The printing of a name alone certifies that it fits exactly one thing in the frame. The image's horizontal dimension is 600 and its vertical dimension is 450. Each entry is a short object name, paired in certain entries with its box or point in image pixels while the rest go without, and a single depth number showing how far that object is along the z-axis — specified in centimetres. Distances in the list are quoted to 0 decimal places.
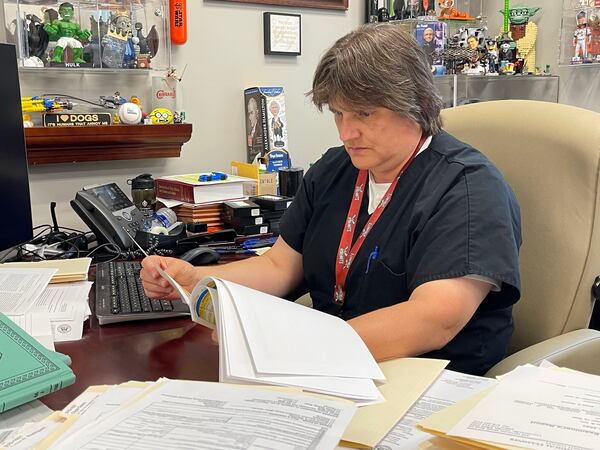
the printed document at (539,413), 65
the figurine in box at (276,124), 237
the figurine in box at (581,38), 230
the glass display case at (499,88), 251
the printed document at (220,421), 63
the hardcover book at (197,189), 194
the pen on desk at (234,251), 175
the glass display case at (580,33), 228
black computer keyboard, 125
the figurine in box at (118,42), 201
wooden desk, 99
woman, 108
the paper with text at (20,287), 123
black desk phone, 176
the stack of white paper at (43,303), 115
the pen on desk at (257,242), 182
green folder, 85
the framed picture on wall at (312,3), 235
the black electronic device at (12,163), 157
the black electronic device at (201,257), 159
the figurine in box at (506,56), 251
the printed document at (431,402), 74
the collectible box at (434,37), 241
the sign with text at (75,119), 191
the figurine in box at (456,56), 249
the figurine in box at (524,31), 252
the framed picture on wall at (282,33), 237
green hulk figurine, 192
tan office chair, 125
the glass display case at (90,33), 189
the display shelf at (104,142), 191
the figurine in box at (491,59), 251
